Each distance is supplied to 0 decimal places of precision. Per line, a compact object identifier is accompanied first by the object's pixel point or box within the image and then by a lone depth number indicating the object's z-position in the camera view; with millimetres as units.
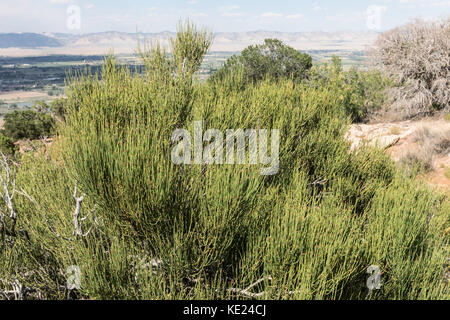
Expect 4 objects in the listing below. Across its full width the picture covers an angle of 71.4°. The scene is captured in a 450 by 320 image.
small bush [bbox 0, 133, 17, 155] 14977
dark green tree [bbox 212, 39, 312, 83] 16156
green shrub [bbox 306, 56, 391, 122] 16203
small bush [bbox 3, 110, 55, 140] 20047
